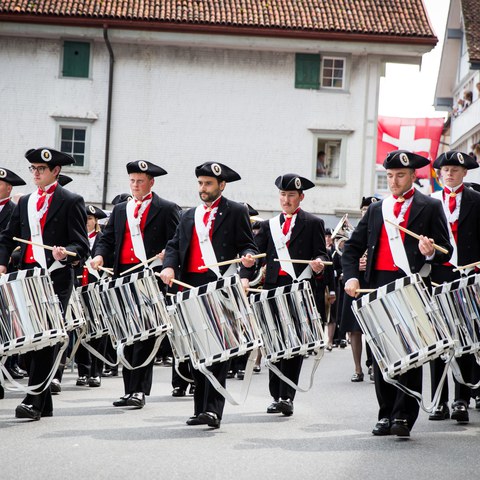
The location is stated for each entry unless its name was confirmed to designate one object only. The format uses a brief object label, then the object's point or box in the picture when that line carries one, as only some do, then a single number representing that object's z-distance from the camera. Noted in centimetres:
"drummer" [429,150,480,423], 1635
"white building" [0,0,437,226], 5849
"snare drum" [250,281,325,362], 1623
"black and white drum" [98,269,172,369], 1605
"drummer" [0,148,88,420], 1537
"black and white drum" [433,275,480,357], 1483
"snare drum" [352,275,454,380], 1288
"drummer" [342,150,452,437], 1392
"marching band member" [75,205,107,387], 2034
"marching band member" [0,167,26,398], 1893
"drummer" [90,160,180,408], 1708
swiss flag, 6074
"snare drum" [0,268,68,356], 1393
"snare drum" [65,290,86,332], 1816
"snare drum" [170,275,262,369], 1411
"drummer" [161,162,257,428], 1547
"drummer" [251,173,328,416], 1689
